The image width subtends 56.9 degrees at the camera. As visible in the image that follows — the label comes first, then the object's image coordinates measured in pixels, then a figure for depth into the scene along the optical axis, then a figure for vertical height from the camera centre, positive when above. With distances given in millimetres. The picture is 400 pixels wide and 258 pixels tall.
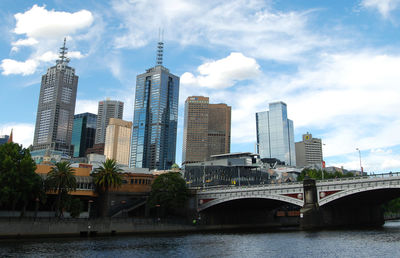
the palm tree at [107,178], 95938 +9635
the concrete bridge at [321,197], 78562 +5392
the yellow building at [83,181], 99125 +9383
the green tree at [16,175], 72438 +7729
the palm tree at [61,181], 82938 +7553
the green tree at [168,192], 94375 +6254
